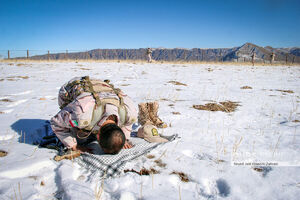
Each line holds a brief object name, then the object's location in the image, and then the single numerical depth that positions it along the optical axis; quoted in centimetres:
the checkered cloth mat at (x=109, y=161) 207
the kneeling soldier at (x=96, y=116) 221
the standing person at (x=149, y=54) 1881
